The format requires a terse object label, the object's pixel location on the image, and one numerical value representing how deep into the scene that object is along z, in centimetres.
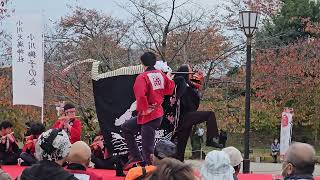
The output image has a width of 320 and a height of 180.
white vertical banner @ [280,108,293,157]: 1580
